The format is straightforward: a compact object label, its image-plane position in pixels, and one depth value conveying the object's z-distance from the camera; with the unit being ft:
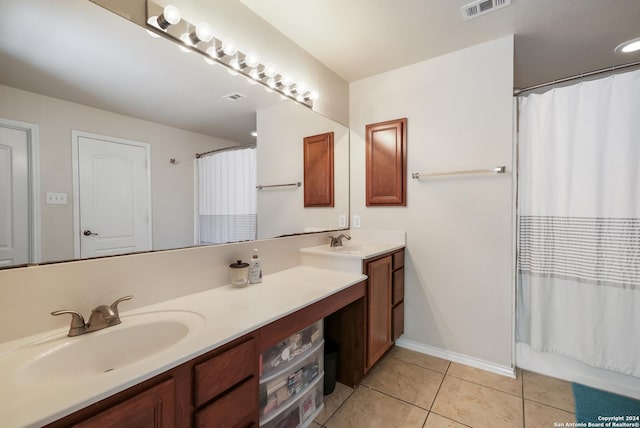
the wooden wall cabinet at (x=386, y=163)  7.53
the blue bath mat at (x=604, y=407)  4.94
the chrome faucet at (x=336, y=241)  7.29
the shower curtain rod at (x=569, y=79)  5.52
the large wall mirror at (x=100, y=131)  2.97
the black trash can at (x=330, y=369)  5.69
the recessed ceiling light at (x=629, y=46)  6.28
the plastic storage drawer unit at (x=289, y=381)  4.07
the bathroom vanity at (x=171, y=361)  2.12
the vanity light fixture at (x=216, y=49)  4.00
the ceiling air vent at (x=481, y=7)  5.16
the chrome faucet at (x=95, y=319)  3.07
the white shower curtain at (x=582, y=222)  5.46
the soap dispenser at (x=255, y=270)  5.17
